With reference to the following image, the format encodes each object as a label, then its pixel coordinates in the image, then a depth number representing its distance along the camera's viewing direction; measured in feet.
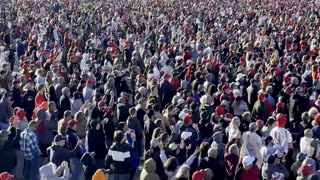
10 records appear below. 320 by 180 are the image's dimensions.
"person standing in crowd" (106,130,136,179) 37.93
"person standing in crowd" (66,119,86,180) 36.22
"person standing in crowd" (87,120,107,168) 40.91
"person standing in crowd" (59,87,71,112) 50.81
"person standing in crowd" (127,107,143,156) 44.65
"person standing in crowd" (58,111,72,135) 42.11
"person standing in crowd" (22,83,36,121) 51.68
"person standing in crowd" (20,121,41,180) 39.86
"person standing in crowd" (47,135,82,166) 36.78
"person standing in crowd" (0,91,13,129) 47.88
